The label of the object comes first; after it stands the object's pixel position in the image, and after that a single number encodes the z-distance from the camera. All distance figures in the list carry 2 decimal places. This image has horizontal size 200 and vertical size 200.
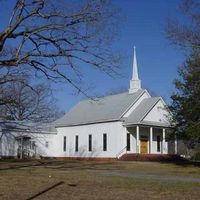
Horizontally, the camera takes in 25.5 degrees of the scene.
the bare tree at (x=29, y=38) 20.12
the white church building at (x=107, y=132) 48.22
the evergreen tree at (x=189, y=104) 32.25
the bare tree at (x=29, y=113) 67.01
